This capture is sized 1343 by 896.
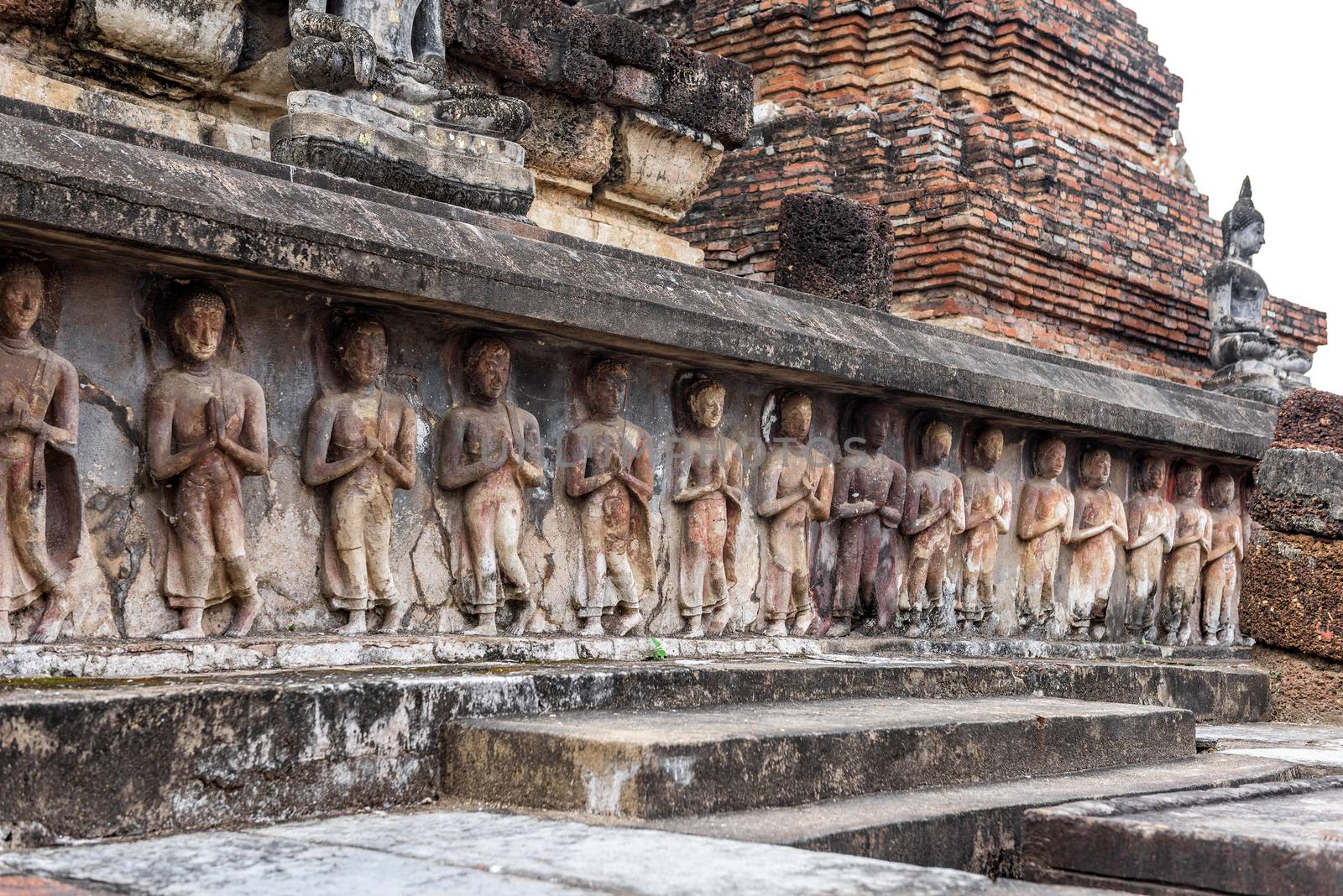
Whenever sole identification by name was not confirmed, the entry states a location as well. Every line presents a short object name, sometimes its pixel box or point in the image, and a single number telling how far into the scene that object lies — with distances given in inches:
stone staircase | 157.8
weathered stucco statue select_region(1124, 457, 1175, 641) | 354.0
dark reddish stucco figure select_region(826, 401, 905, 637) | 289.3
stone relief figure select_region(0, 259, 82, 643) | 179.3
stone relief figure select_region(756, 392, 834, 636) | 275.3
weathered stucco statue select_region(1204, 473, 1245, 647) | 370.3
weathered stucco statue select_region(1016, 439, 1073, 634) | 329.4
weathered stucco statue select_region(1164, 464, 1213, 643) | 362.3
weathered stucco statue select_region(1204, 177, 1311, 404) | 544.4
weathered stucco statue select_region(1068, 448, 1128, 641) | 340.5
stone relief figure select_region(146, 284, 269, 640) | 195.3
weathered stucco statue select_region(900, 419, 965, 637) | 301.0
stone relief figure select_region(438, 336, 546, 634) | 226.5
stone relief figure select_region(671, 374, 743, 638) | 259.3
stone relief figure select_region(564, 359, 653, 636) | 243.1
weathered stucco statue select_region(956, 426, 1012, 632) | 314.8
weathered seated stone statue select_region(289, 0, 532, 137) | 249.1
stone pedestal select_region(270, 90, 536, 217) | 240.2
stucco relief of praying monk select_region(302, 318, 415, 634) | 211.6
